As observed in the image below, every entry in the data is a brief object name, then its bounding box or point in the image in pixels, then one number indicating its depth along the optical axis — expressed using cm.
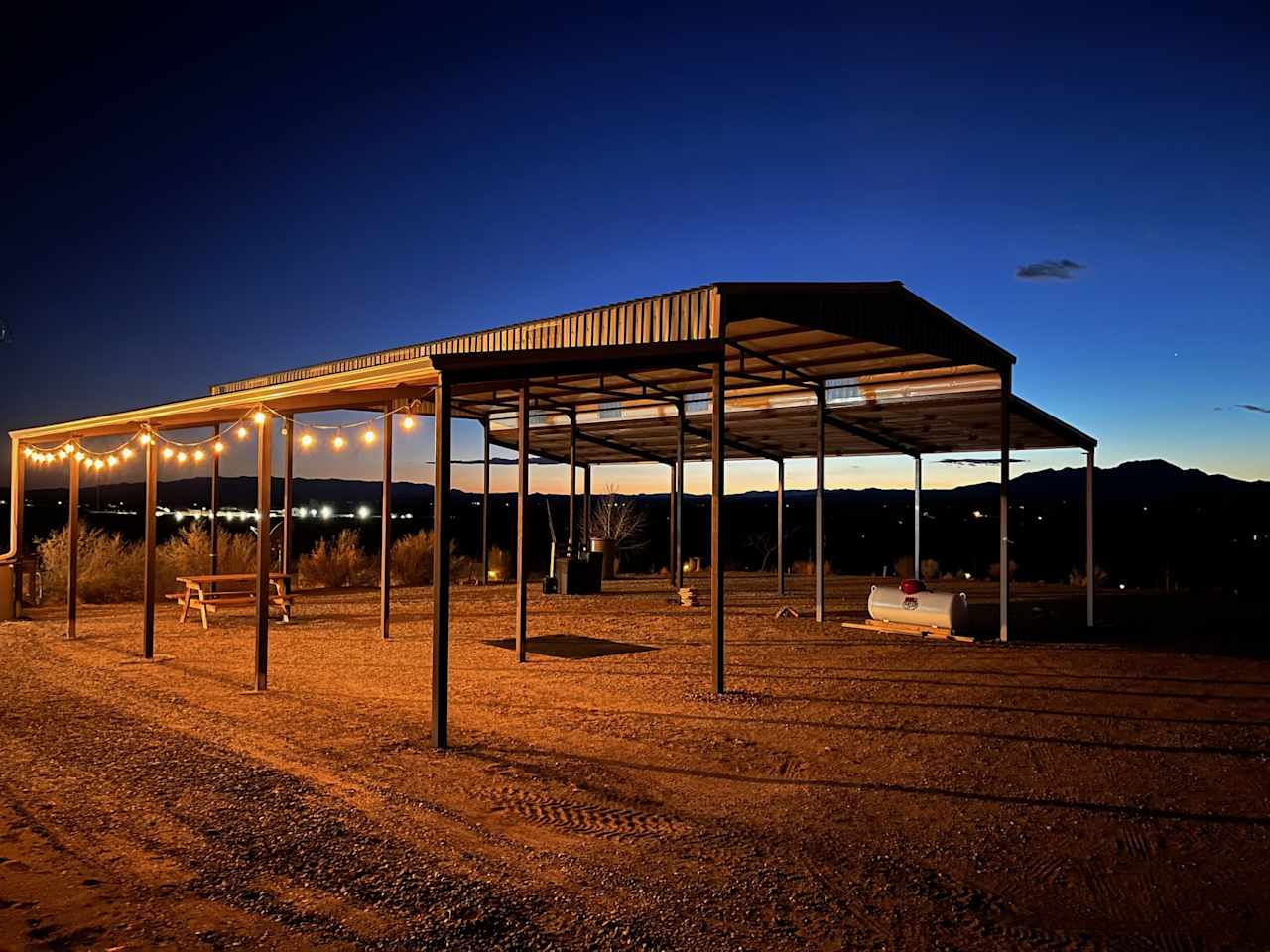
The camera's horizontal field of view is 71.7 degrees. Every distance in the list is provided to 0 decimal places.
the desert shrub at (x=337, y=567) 2011
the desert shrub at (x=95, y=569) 1628
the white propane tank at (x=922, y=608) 1180
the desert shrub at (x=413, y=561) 2108
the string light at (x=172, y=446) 957
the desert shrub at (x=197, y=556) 1777
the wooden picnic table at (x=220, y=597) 1185
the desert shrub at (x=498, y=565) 2262
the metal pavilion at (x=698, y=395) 725
